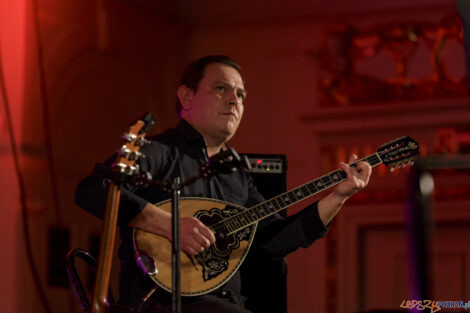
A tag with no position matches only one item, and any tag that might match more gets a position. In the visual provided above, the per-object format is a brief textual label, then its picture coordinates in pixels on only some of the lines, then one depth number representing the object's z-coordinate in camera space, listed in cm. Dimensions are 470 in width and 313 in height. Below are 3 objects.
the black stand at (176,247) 407
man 465
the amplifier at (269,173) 555
